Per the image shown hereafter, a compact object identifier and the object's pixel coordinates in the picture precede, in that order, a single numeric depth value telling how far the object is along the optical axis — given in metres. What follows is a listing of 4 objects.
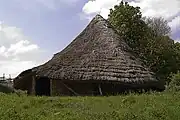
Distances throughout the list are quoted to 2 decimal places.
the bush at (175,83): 8.18
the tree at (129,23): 12.44
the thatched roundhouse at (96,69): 7.99
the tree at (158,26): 14.56
